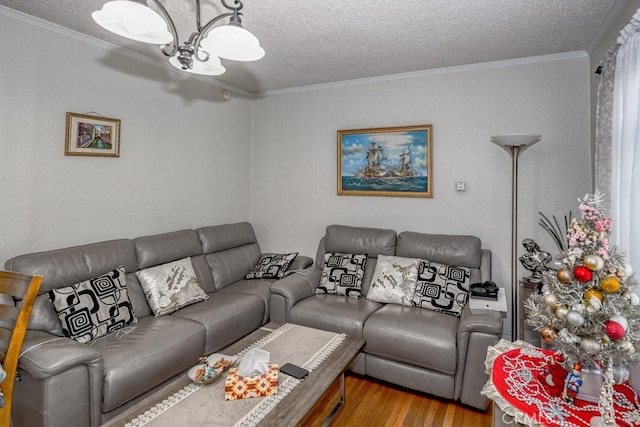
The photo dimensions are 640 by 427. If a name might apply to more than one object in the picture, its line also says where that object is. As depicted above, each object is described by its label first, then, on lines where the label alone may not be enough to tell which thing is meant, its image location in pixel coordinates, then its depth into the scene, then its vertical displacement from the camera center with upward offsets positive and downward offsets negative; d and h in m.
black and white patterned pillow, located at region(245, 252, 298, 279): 3.65 -0.54
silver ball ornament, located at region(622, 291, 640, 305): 1.23 -0.27
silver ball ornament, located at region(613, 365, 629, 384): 1.26 -0.57
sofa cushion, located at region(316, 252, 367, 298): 3.24 -0.56
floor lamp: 2.72 +0.12
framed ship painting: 3.51 +0.60
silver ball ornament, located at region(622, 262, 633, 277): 1.22 -0.18
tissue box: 1.67 -0.84
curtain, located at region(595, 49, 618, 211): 1.92 +0.56
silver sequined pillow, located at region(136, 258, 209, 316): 2.75 -0.59
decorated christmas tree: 1.19 -0.31
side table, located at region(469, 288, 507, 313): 2.52 -0.63
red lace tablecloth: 1.21 -0.68
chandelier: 1.36 +0.81
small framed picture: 2.67 +0.64
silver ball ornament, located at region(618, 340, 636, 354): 1.18 -0.43
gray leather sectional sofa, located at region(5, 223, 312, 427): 1.77 -0.79
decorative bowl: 1.77 -0.82
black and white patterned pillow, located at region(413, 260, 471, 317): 2.81 -0.58
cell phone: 1.85 -0.84
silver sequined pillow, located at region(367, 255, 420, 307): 2.98 -0.56
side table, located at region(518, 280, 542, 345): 2.82 -0.82
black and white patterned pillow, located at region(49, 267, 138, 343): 2.19 -0.62
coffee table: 1.53 -0.87
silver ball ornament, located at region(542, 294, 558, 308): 1.28 -0.30
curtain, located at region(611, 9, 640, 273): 1.61 +0.37
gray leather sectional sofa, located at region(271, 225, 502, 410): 2.35 -0.79
